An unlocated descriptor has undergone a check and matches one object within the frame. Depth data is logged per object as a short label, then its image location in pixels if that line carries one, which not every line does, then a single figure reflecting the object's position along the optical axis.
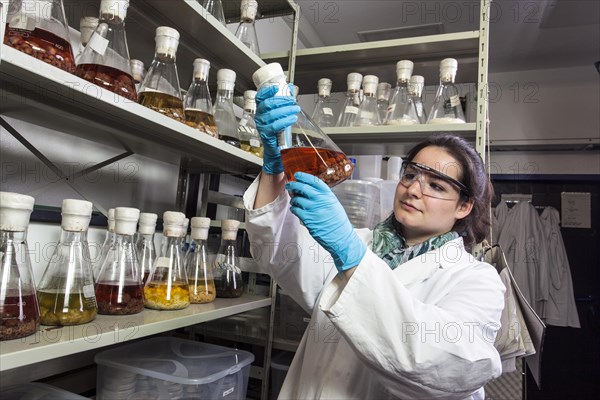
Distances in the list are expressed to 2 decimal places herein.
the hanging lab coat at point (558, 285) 3.05
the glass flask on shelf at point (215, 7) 1.39
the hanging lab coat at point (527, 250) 3.13
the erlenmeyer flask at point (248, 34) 1.45
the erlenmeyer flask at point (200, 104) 1.09
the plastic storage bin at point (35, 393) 0.89
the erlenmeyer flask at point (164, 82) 0.96
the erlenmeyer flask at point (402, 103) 1.52
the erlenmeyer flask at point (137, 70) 1.12
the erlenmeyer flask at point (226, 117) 1.28
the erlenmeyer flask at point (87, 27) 0.98
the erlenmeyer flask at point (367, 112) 1.65
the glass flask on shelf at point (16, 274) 0.62
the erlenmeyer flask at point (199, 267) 1.13
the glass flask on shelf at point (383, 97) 1.74
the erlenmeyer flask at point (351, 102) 1.62
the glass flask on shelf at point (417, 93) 1.58
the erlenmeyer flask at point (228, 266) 1.28
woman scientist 0.71
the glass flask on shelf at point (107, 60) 0.81
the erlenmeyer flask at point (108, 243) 0.93
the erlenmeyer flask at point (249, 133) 1.33
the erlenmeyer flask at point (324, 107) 1.69
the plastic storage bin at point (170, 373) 1.03
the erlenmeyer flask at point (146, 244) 1.01
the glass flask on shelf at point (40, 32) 0.68
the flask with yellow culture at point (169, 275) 0.99
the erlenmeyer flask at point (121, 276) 0.87
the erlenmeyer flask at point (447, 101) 1.46
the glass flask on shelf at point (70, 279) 0.75
